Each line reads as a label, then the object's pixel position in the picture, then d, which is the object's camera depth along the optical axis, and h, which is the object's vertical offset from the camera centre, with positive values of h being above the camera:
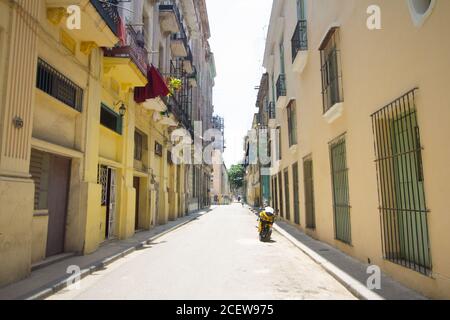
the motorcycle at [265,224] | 12.26 -0.79
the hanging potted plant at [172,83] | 16.81 +5.80
